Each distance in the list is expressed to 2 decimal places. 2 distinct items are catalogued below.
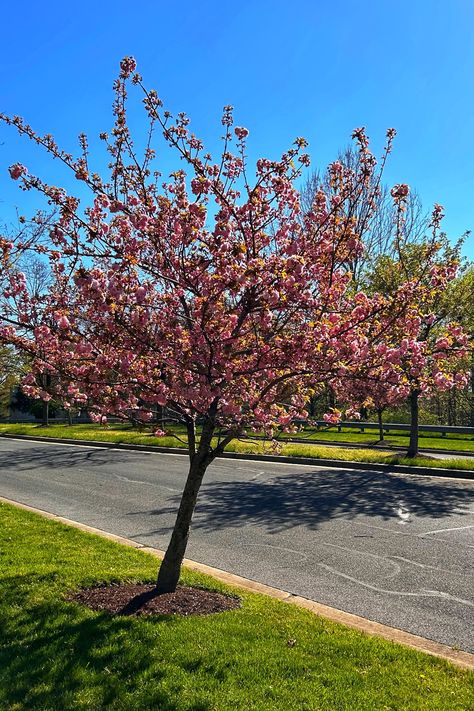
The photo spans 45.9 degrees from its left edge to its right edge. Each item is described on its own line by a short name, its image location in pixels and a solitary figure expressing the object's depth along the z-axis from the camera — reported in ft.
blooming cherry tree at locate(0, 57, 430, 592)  14.65
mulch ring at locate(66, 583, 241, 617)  16.12
